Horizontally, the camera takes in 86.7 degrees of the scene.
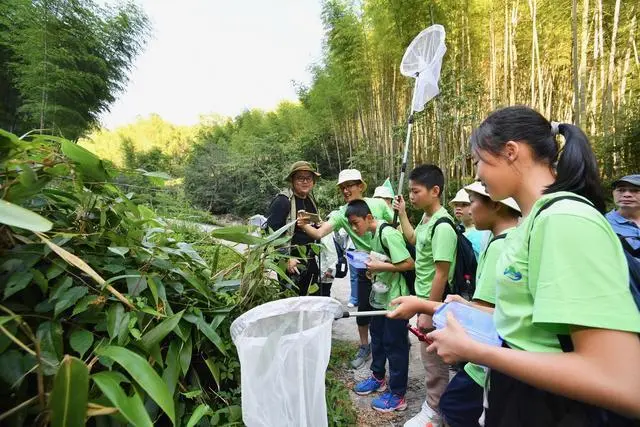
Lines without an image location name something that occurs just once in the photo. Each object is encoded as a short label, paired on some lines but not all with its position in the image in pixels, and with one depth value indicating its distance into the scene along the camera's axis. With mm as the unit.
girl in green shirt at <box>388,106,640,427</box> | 611
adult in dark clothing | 2922
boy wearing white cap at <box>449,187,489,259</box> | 2582
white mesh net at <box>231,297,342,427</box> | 1140
